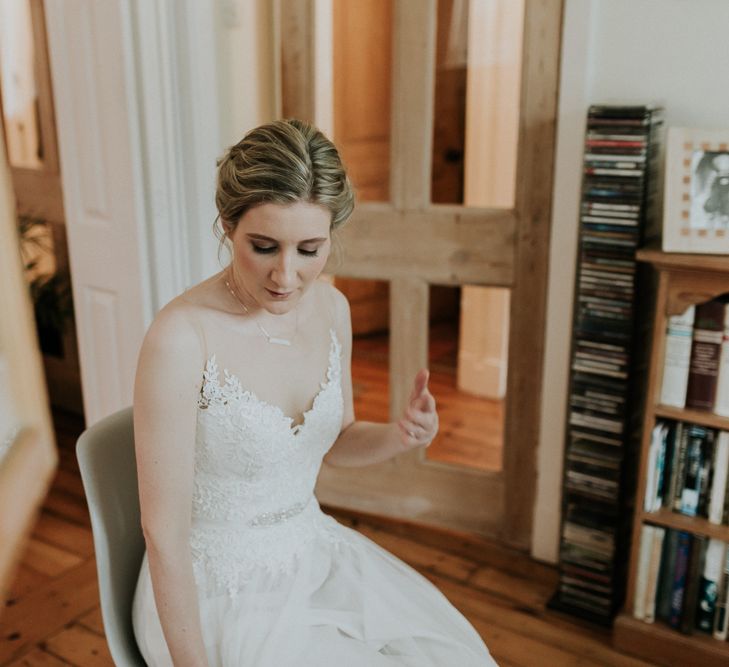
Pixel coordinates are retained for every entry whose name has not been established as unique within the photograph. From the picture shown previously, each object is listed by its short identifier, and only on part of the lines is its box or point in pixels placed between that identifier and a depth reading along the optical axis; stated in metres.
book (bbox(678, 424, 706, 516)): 1.92
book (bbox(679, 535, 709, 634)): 1.96
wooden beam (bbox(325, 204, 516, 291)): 2.34
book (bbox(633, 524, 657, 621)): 2.02
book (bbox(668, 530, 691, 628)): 1.98
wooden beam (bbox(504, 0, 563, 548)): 2.14
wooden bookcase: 1.78
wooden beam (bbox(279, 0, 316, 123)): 2.45
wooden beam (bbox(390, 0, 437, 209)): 2.28
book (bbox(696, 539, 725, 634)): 1.96
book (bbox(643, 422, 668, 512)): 1.94
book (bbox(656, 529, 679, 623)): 2.00
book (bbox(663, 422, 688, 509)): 1.94
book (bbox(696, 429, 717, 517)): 1.91
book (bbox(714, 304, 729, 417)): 1.84
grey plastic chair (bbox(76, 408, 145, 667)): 1.24
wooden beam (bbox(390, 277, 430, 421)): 2.47
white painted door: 2.29
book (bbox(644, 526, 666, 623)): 2.01
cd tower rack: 1.91
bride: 1.17
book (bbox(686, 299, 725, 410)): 1.84
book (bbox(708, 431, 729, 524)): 1.89
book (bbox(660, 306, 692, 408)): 1.87
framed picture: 1.75
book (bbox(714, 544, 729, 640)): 1.95
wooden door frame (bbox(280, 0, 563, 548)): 2.20
